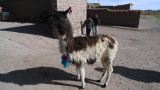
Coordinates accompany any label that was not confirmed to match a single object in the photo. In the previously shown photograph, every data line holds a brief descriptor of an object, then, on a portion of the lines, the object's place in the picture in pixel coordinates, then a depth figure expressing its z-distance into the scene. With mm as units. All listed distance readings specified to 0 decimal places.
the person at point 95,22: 6925
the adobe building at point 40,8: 6308
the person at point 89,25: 6595
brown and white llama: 2880
